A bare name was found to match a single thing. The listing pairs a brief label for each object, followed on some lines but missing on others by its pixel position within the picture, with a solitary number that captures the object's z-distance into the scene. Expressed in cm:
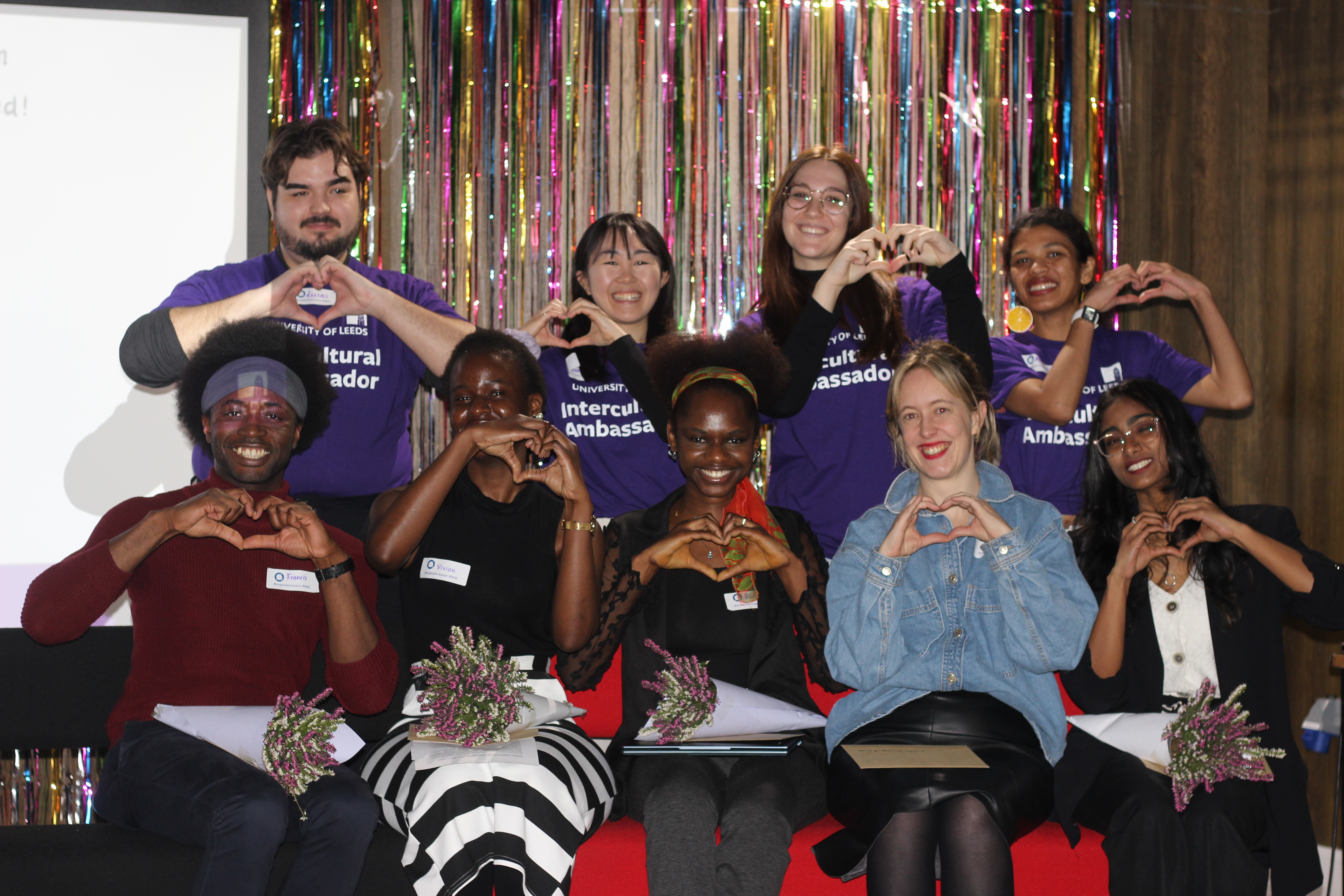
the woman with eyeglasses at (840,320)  314
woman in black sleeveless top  225
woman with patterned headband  270
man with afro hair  229
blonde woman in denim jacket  238
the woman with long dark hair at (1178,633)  230
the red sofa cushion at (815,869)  243
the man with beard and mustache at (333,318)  321
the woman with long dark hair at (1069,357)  334
